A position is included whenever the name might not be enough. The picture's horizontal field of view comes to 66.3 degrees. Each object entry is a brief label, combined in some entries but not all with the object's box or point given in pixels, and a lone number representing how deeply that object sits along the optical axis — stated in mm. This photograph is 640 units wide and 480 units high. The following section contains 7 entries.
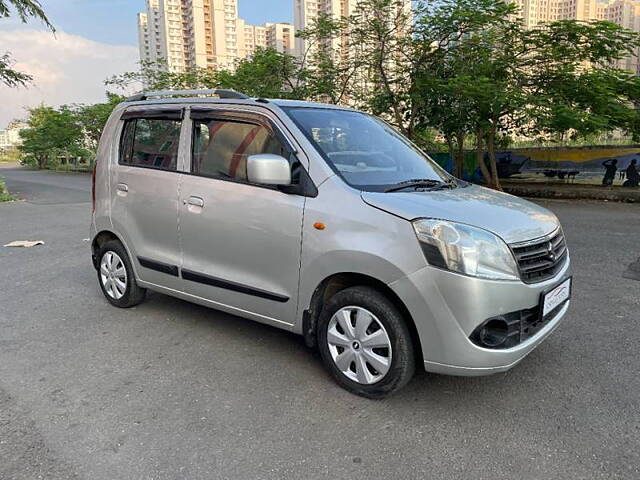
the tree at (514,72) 11484
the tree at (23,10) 14438
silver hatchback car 2668
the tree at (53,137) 36000
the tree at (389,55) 14062
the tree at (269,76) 16562
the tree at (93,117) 31403
